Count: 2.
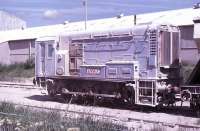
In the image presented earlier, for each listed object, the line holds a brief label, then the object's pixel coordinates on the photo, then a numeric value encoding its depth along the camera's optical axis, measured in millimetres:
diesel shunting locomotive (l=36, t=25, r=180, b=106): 18906
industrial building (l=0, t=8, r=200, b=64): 38762
